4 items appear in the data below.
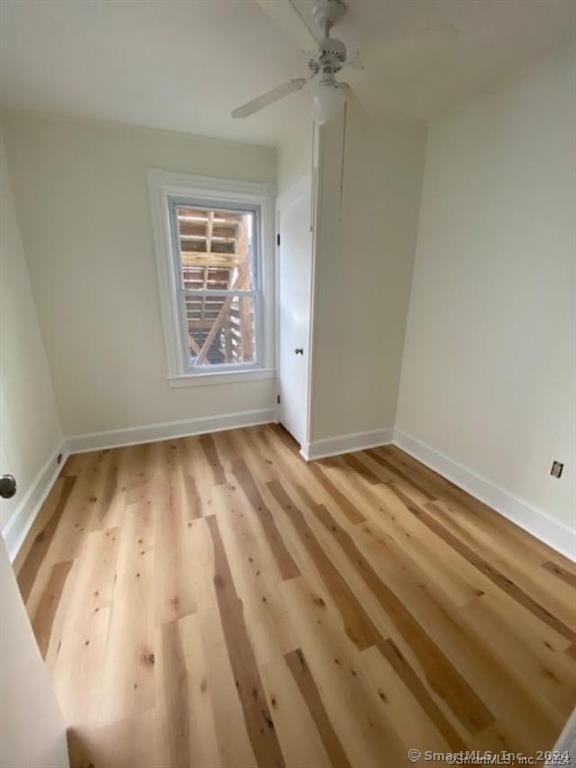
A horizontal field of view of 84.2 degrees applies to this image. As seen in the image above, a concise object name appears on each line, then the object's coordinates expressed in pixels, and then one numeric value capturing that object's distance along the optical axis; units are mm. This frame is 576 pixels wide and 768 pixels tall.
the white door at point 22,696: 675
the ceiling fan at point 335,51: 1111
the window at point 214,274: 2623
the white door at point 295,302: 2342
